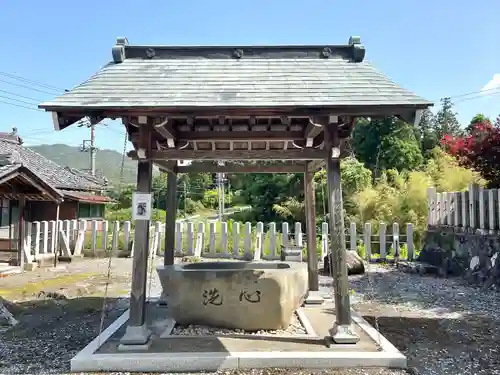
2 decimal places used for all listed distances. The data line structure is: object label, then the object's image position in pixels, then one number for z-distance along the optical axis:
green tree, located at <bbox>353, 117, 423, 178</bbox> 21.87
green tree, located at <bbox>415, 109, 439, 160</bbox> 27.39
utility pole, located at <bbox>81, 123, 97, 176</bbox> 31.53
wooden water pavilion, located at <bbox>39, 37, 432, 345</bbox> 4.44
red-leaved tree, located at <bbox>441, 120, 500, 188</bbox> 9.37
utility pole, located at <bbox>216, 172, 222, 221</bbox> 22.64
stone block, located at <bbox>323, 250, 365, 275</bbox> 10.76
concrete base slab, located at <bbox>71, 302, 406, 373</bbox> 4.29
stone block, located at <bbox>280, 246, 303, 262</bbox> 9.01
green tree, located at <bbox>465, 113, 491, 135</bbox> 25.20
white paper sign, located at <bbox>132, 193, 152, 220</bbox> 4.73
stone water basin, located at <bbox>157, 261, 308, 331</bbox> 5.14
